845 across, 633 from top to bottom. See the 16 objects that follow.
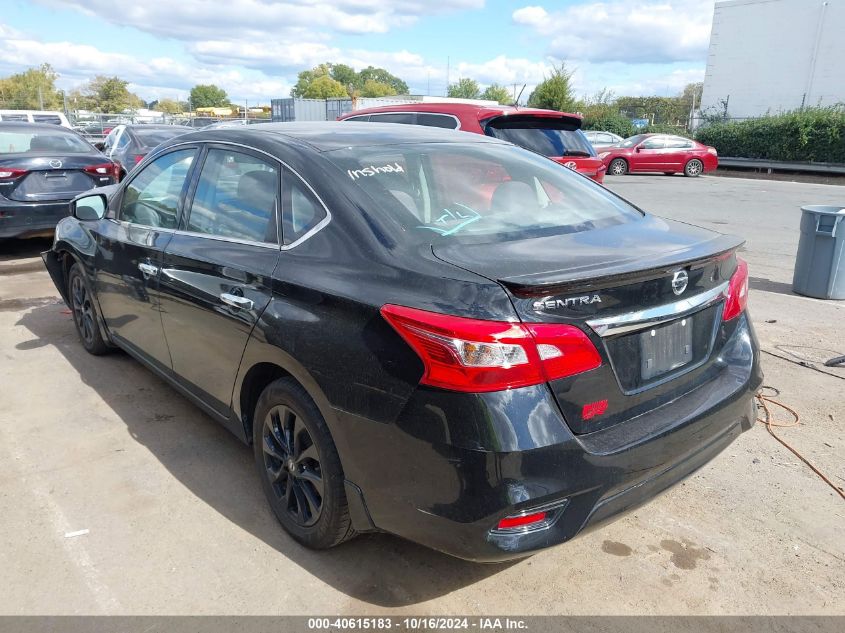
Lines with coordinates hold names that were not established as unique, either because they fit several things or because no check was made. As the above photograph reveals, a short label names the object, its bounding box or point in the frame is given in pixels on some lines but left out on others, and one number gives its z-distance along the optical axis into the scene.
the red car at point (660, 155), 23.64
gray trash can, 6.52
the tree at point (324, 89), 98.06
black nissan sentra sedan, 2.13
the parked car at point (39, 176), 7.93
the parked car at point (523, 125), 7.35
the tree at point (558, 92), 30.45
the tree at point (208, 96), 130.55
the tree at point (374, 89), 117.19
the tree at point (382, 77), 144.00
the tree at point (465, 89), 94.88
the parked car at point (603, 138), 25.73
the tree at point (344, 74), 138.90
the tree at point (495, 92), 88.73
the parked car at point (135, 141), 11.65
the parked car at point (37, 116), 16.79
